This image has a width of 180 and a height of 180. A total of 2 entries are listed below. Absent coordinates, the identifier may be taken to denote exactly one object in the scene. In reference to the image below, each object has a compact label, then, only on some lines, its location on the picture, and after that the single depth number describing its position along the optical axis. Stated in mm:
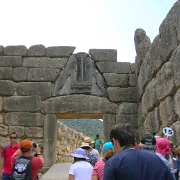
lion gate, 8492
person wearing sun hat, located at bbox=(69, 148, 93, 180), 3344
